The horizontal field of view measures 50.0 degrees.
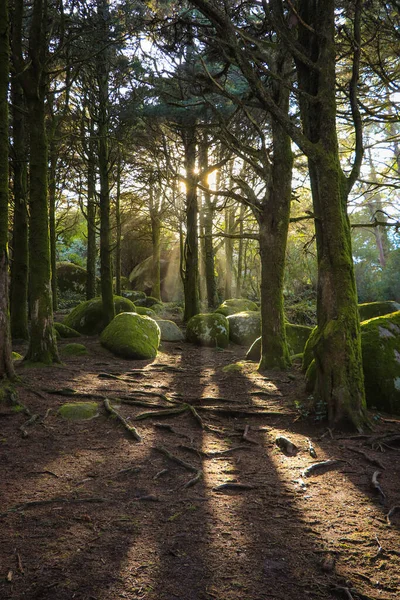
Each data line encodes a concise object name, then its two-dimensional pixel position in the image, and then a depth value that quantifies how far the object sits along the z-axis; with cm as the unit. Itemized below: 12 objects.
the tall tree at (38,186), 787
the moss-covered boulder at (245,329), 1405
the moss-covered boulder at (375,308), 1047
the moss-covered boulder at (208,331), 1324
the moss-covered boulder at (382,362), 611
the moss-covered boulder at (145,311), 1644
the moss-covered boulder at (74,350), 999
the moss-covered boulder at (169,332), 1385
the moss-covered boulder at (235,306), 1667
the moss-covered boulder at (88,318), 1343
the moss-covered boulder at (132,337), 1045
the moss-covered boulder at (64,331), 1265
